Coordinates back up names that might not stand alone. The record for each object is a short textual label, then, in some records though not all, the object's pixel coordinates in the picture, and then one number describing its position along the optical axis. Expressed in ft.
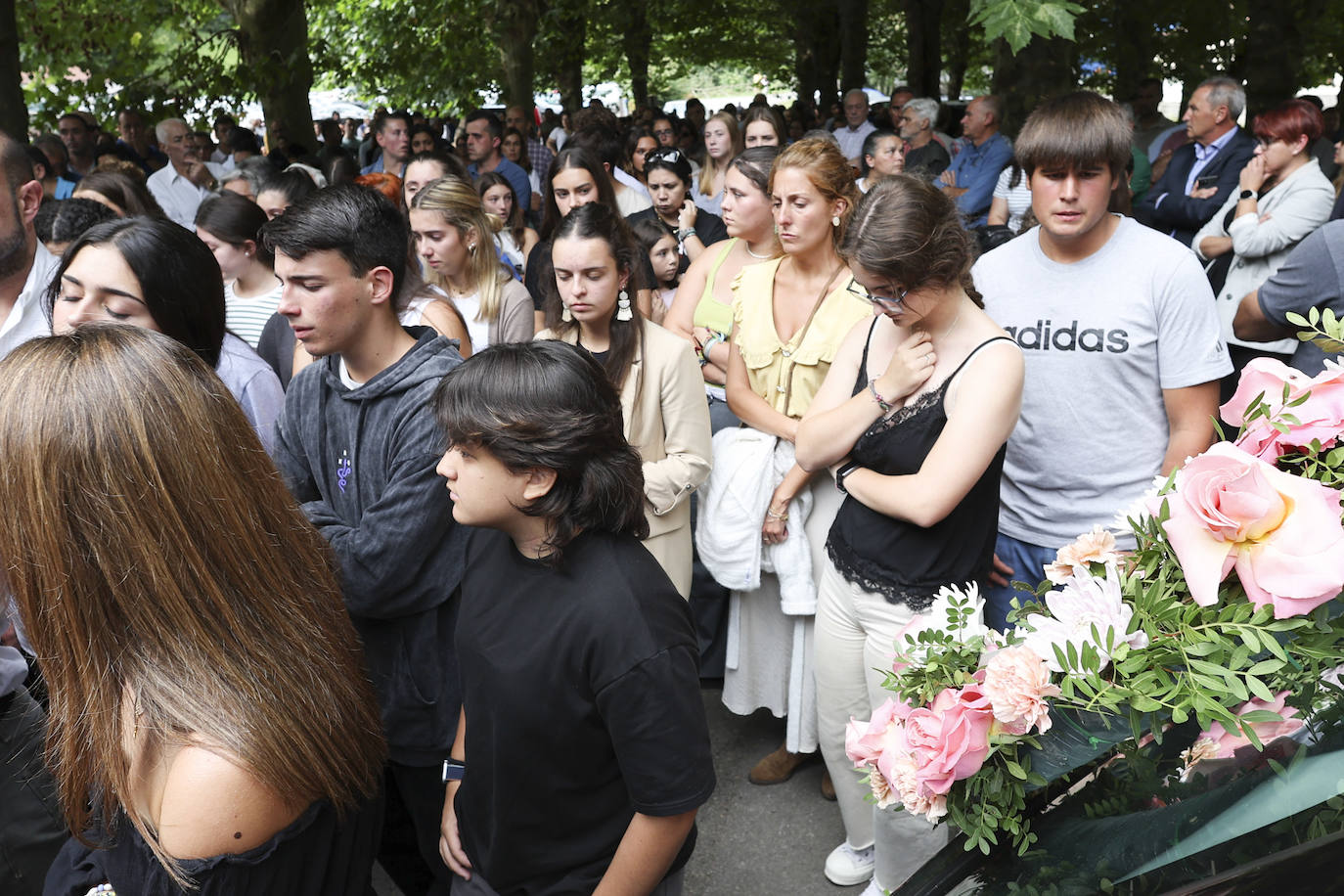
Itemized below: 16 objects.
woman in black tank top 7.95
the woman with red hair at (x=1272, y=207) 14.60
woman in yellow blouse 11.33
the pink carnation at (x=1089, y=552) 4.63
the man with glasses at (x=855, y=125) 42.61
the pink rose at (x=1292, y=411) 4.16
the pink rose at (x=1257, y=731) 3.96
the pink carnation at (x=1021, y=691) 4.05
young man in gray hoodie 7.48
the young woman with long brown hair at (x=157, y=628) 4.88
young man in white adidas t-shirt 8.93
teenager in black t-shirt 5.86
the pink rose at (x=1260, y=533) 3.59
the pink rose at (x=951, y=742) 4.19
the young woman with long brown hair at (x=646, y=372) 10.80
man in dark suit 20.10
